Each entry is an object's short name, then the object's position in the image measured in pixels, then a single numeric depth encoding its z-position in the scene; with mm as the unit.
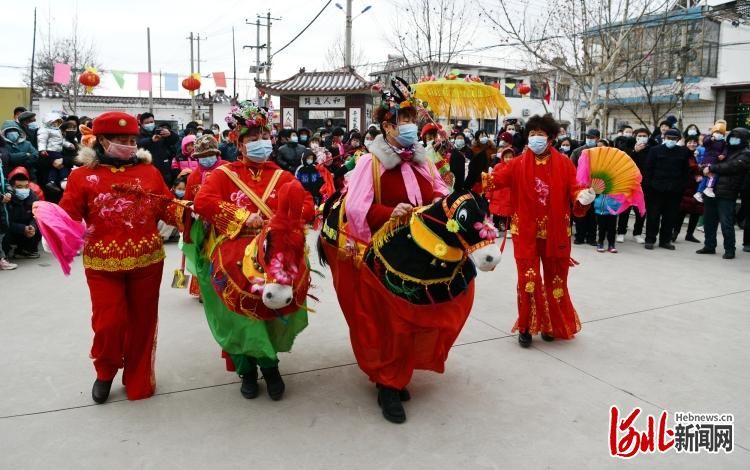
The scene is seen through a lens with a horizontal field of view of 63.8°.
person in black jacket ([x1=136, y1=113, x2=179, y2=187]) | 9968
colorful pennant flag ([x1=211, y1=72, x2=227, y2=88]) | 23625
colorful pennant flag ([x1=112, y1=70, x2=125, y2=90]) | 22406
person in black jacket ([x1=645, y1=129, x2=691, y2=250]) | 8859
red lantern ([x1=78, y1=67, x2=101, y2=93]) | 16511
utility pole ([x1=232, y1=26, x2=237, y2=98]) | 35059
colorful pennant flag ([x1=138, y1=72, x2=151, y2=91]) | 22422
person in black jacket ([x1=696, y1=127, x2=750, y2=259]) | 8227
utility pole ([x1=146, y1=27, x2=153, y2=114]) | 30870
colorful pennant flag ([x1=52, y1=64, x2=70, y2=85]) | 16895
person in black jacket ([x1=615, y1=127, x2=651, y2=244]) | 9352
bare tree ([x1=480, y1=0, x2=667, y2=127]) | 13539
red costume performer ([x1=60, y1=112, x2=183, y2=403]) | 3479
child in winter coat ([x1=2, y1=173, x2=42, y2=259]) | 7438
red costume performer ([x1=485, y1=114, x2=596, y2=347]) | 4551
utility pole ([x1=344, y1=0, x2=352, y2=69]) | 18000
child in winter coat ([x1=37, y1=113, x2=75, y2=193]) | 9188
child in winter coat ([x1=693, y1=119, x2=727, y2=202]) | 9239
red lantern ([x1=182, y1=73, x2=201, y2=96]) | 22047
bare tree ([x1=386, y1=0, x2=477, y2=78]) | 18484
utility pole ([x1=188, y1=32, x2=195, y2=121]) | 38031
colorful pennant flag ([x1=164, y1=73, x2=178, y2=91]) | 26141
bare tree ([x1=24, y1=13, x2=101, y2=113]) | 27895
